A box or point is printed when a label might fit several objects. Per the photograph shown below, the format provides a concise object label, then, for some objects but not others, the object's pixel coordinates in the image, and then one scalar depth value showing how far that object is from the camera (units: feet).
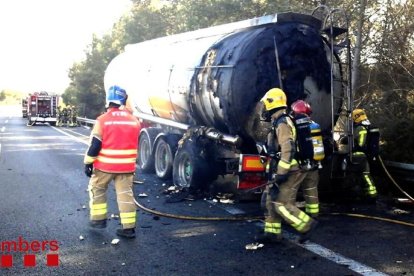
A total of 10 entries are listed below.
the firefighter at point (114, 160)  18.10
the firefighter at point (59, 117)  113.44
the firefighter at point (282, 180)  16.94
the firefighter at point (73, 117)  111.71
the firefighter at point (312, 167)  18.80
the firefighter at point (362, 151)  24.63
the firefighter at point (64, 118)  112.78
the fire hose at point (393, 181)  24.09
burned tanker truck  23.20
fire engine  105.56
